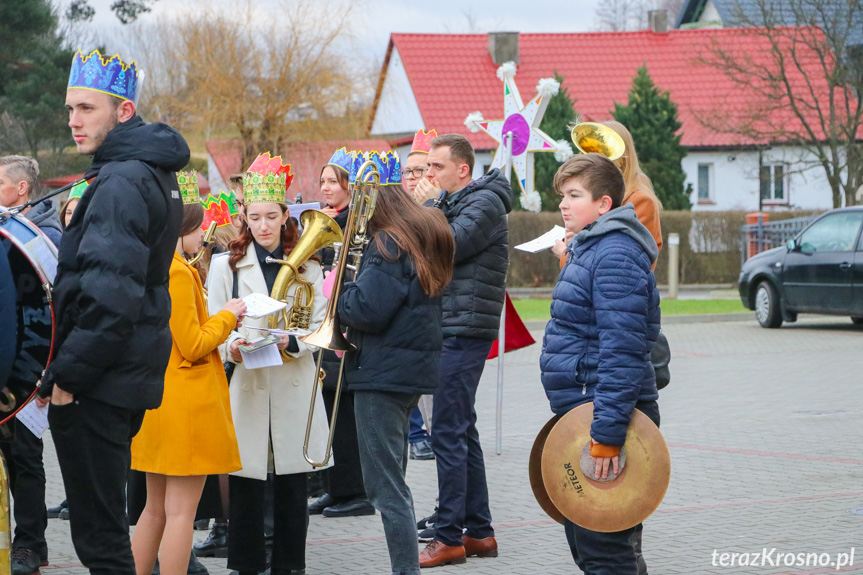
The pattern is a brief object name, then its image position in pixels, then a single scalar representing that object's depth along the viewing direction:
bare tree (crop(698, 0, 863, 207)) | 31.41
